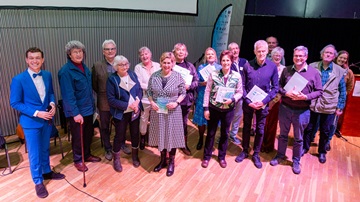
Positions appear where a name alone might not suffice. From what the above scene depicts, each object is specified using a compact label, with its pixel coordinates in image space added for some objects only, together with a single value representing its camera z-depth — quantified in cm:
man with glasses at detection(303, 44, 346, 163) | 319
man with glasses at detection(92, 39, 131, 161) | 299
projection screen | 335
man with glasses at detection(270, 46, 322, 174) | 289
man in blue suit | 237
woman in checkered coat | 277
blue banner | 557
